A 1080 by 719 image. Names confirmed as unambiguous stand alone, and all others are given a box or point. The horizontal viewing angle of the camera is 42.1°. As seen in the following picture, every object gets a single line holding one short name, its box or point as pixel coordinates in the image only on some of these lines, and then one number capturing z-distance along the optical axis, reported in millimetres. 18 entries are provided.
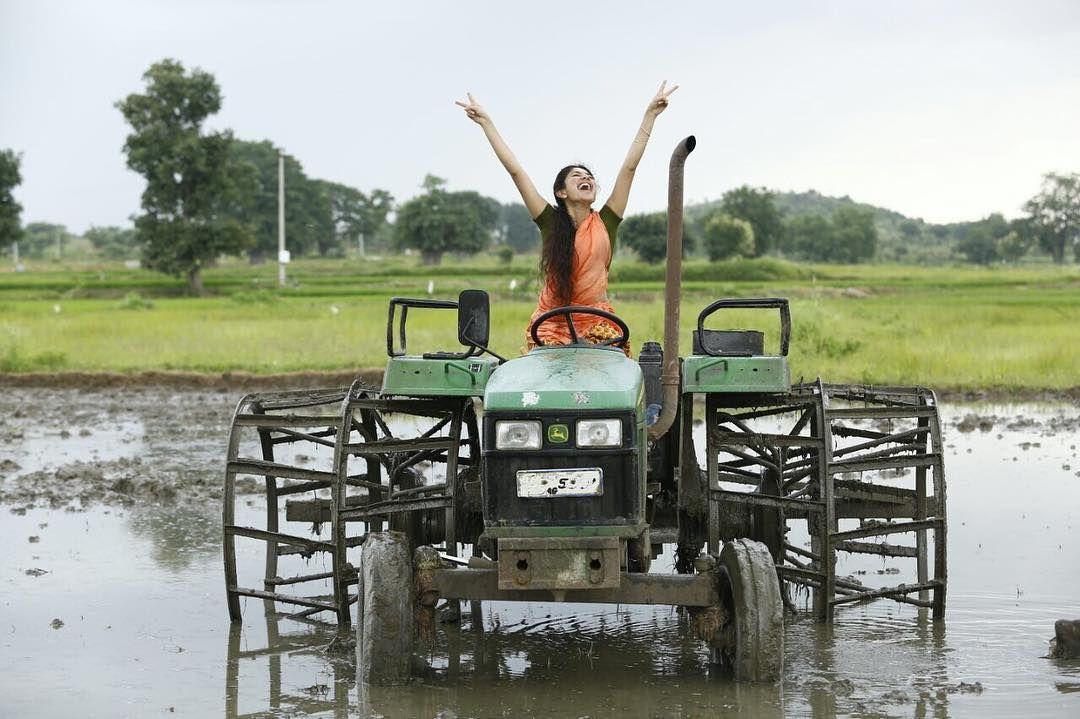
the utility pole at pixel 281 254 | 56656
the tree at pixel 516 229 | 159625
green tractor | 5918
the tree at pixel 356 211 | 132125
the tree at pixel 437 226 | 96062
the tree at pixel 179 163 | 60844
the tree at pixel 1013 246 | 114250
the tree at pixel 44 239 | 146875
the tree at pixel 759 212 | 102938
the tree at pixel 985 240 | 122688
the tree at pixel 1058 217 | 114688
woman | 7051
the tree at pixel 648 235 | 79000
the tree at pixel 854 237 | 112062
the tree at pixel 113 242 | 121075
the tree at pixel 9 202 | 69375
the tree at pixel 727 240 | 89312
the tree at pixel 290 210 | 106188
